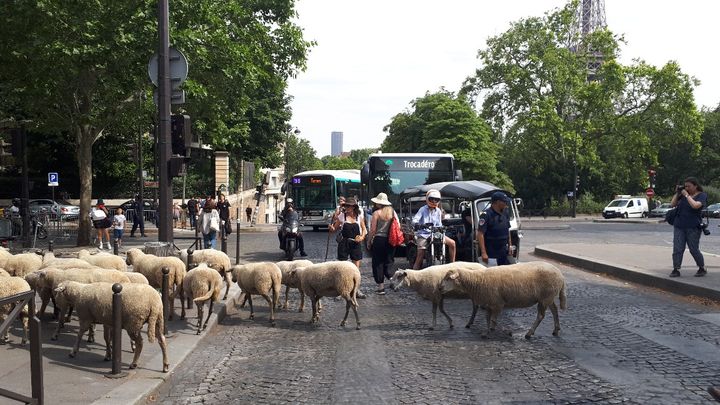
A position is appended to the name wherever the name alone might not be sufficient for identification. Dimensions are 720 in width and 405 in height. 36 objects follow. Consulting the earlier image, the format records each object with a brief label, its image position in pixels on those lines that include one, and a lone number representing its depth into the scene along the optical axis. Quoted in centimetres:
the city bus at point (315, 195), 3344
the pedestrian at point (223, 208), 2234
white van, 5872
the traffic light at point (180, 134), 1219
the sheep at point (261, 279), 984
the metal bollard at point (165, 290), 859
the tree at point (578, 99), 5762
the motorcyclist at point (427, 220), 1241
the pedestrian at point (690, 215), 1244
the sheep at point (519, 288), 827
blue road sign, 3107
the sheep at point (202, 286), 904
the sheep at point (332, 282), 930
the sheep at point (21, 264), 948
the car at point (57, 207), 3681
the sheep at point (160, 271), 973
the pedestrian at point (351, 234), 1201
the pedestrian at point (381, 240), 1166
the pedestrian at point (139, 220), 2986
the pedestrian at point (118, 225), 2259
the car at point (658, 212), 6025
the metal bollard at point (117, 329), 654
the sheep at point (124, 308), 682
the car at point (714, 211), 6006
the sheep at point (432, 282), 903
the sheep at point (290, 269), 1028
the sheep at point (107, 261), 977
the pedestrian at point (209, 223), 1716
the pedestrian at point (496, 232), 1023
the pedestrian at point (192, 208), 3462
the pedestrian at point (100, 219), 2192
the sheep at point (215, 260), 1074
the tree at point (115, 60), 1853
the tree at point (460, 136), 6075
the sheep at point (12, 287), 727
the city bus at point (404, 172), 2141
